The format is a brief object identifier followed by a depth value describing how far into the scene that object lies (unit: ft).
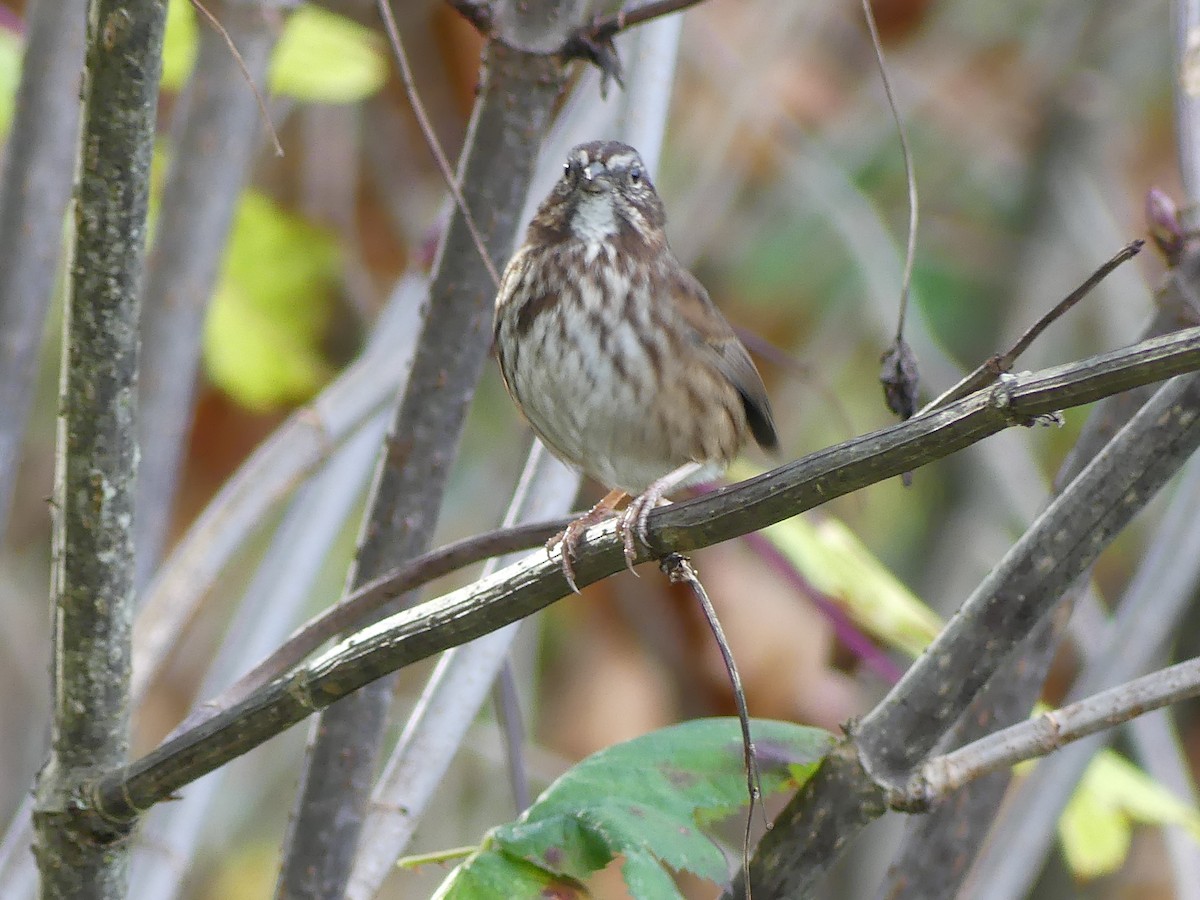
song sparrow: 21.37
